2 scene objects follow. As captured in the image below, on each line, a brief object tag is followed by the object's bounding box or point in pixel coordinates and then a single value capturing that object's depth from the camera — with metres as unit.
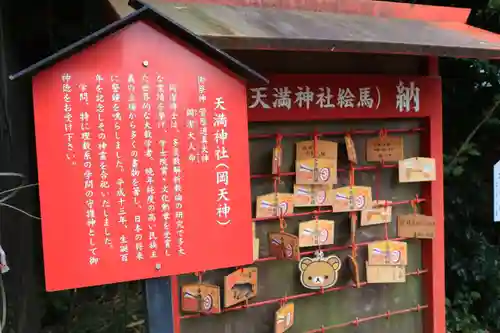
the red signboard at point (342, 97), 2.77
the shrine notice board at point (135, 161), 1.76
